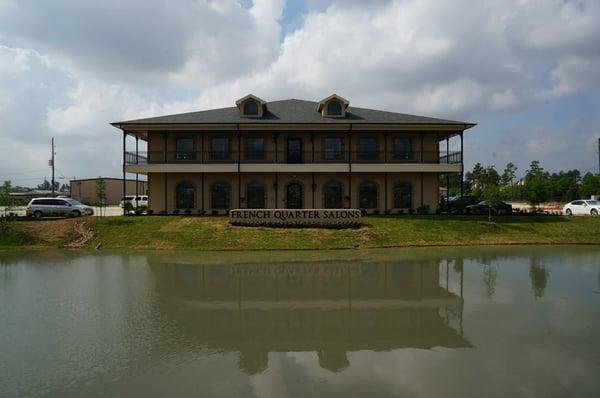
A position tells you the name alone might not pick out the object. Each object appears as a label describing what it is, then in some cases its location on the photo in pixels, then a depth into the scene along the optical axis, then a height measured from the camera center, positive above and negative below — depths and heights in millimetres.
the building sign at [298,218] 25391 -885
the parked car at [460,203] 33031 -100
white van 42219 +565
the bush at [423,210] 30500 -569
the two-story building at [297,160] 30844 +3174
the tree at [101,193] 29281 +819
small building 59688 +2104
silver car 30750 -238
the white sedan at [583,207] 34406 -526
